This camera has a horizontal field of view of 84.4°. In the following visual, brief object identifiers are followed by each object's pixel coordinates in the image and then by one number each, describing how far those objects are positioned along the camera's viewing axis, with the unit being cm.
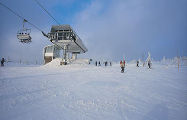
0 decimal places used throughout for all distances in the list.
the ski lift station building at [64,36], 3139
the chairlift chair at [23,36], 1705
